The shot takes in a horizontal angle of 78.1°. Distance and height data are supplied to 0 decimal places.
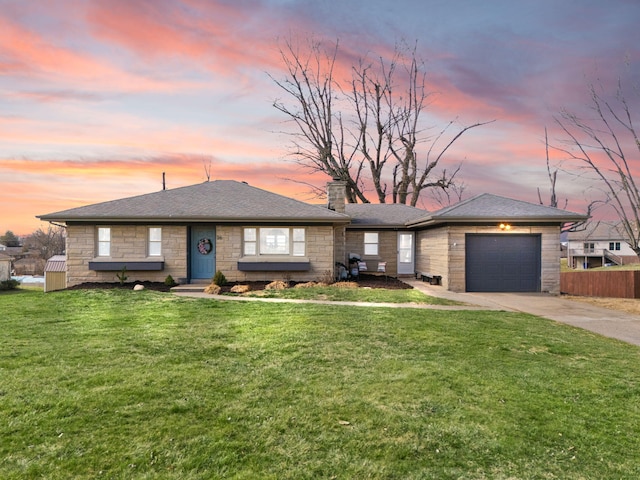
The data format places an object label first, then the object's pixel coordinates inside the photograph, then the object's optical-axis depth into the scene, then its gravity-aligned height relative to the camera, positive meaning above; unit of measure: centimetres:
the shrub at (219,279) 1508 -138
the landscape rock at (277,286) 1473 -165
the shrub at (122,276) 1573 -131
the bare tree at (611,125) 1442 +476
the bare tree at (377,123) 3512 +1077
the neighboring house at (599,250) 5259 -122
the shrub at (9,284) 3234 -339
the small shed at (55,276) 2366 -193
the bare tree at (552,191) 2522 +387
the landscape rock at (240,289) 1400 -165
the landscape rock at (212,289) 1386 -166
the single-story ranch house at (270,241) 1536 +7
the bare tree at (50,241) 5466 +38
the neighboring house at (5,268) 3344 -204
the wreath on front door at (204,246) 1656 -13
